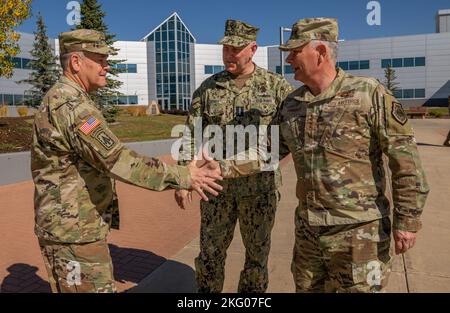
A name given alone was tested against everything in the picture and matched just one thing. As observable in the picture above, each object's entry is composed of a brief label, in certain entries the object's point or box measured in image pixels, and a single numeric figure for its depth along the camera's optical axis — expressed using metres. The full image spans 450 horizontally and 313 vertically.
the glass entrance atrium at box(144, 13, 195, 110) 49.88
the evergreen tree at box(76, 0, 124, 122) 21.38
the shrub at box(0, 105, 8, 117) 23.02
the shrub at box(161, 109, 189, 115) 36.46
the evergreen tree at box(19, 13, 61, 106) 26.56
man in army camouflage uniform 2.18
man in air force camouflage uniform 2.20
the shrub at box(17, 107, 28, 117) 26.97
